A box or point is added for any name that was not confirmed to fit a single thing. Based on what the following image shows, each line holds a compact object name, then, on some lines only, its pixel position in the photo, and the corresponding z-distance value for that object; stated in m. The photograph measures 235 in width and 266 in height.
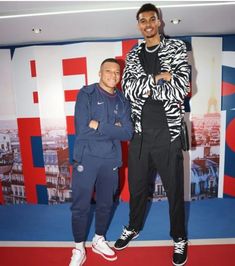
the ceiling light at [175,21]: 2.46
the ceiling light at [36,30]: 2.62
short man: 2.13
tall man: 2.04
